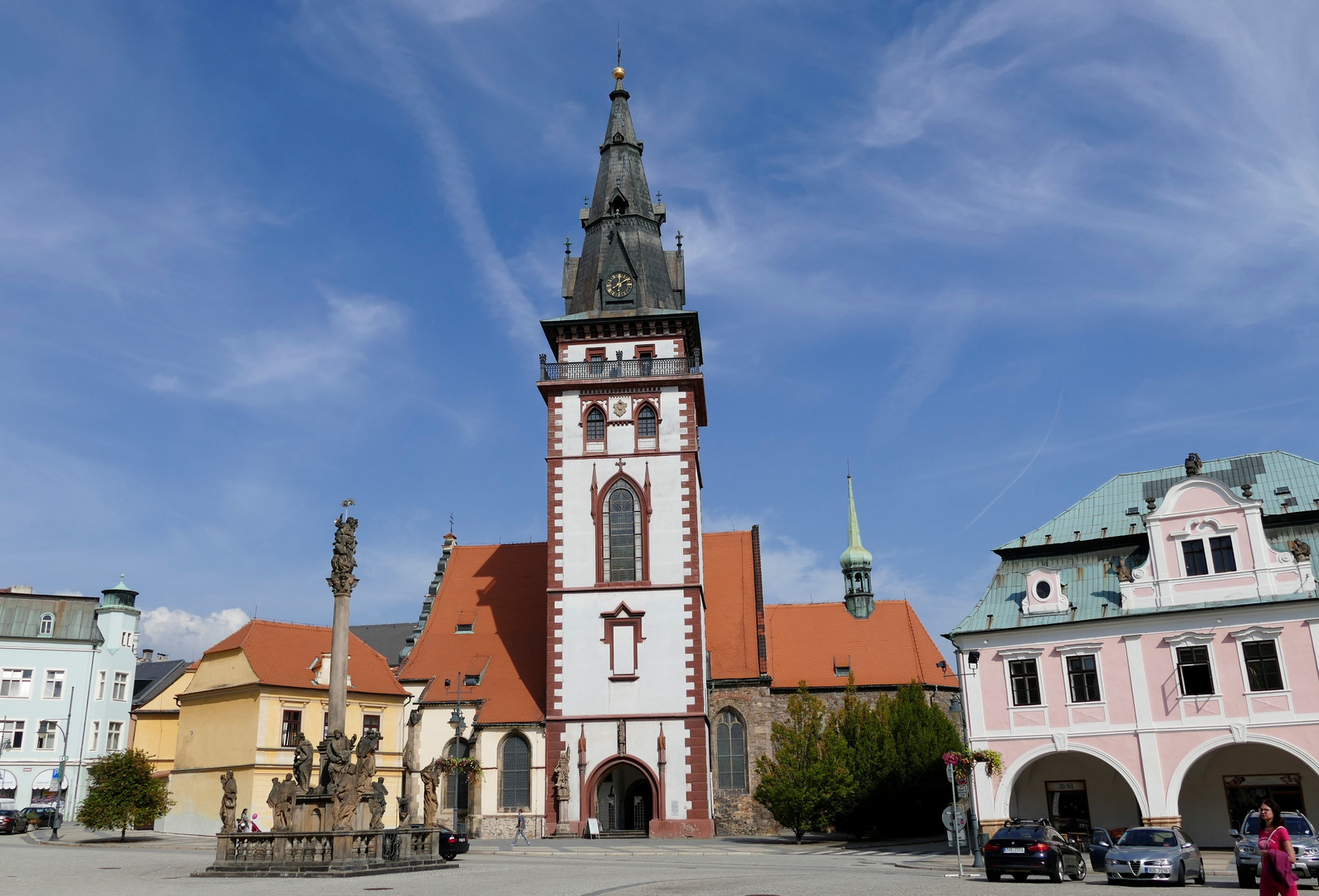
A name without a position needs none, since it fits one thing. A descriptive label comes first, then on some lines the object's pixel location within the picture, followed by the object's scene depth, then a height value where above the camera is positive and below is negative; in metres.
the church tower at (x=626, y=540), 41.19 +8.83
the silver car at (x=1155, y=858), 21.31 -1.95
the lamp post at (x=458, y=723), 39.56 +1.73
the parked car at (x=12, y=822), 45.19 -1.67
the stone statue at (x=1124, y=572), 32.00 +5.27
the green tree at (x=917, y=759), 41.72 +0.11
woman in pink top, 11.81 -1.17
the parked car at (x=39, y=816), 49.34 -1.54
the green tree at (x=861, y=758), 39.78 +0.16
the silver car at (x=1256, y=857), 20.69 -1.91
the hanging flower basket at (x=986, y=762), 31.39 -0.03
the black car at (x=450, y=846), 29.89 -1.98
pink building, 29.75 +2.77
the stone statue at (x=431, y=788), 38.38 -0.54
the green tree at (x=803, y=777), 38.84 -0.42
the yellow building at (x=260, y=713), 43.44 +2.54
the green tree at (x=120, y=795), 38.75 -0.54
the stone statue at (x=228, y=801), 29.89 -0.65
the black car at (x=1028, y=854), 22.38 -1.89
